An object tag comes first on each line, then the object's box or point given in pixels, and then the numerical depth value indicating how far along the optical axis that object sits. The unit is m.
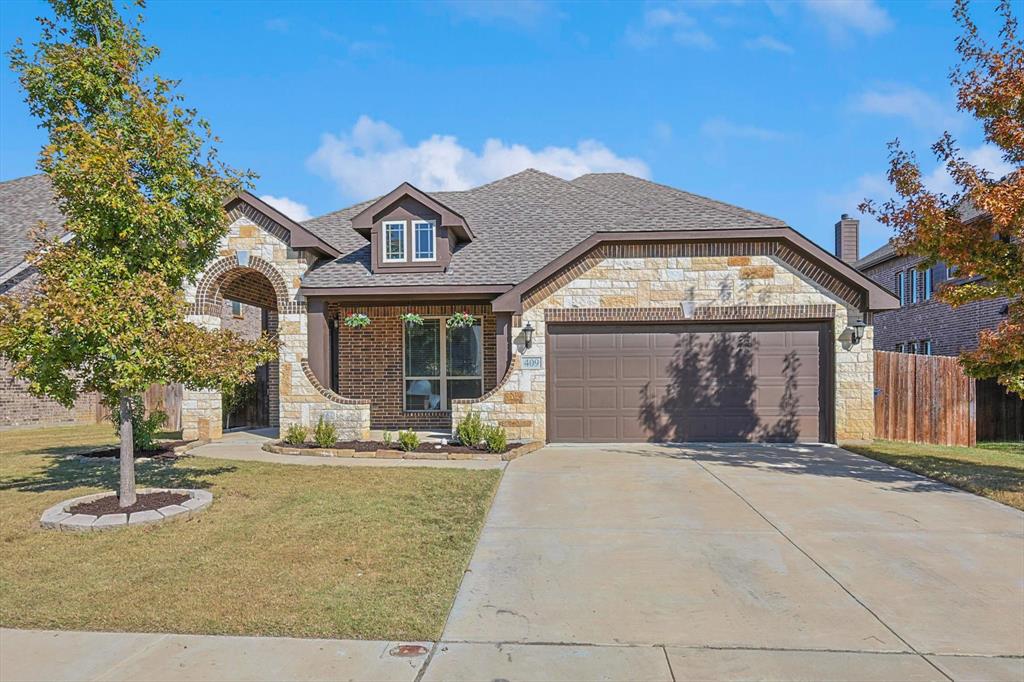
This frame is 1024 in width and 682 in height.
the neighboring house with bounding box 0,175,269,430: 17.69
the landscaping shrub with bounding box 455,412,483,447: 11.95
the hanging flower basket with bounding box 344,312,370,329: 14.63
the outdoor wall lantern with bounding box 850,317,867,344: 12.66
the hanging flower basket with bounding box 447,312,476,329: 14.70
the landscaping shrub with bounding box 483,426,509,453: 11.48
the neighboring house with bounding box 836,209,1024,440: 16.12
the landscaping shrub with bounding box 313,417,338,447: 12.04
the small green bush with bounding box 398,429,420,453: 11.59
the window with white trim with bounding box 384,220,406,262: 14.77
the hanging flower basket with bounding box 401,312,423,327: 14.57
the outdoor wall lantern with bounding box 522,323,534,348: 12.98
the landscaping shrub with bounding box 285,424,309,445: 12.55
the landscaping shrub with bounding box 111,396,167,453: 11.25
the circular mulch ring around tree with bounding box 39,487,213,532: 6.61
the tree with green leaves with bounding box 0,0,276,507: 6.73
